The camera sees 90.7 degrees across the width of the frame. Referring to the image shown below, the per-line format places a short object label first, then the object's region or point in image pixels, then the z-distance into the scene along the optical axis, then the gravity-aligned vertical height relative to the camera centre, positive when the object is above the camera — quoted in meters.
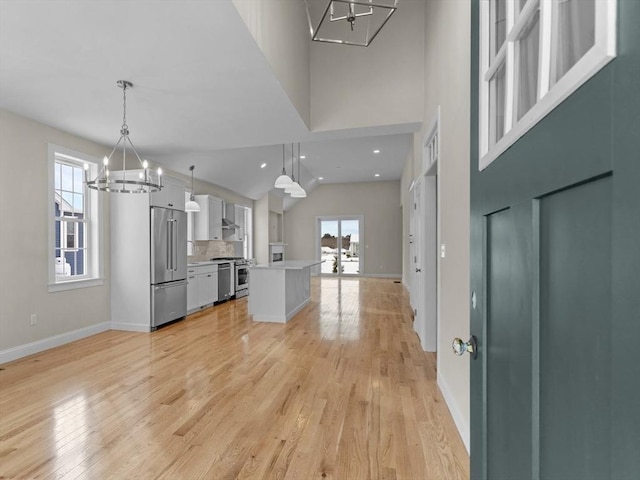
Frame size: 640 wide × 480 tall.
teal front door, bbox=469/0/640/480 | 0.41 -0.09
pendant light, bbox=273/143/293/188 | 4.97 +0.89
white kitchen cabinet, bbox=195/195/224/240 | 7.11 +0.45
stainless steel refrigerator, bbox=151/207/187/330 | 4.74 -0.43
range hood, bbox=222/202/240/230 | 7.96 +0.58
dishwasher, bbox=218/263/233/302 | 6.79 -0.96
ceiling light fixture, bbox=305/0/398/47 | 4.32 +3.05
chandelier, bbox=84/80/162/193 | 2.85 +0.57
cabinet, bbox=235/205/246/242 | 8.83 +0.51
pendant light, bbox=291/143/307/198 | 5.59 +0.81
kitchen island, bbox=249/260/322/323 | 5.05 -0.88
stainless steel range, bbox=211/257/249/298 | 7.35 -0.87
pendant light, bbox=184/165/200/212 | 6.05 +0.62
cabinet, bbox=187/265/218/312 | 5.79 -0.93
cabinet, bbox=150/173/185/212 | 4.81 +0.69
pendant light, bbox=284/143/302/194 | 5.28 +0.85
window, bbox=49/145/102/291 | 4.02 +0.20
